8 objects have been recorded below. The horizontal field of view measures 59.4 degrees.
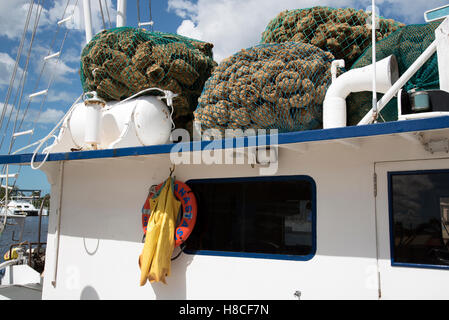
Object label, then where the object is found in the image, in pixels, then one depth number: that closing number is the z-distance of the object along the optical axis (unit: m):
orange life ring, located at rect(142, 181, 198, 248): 4.19
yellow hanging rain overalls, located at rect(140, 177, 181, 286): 4.09
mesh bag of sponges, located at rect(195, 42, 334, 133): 3.67
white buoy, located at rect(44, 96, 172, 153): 4.57
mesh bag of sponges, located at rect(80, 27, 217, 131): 4.75
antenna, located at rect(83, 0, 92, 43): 6.49
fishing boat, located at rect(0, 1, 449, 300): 3.10
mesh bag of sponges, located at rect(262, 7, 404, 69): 4.38
